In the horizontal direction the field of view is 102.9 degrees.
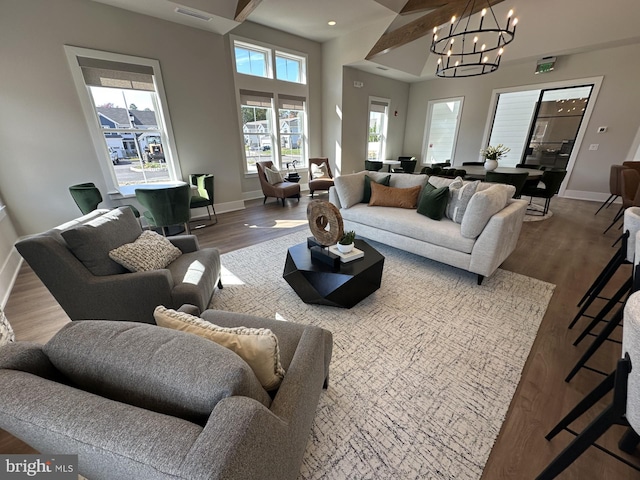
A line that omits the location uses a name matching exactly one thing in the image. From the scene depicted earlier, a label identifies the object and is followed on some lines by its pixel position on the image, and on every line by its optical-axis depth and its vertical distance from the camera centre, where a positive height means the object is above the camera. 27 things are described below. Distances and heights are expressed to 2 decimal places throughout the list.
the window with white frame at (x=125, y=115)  3.47 +0.38
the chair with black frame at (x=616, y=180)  3.93 -0.65
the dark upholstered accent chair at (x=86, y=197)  3.29 -0.66
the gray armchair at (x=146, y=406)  0.53 -0.58
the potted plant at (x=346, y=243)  2.23 -0.84
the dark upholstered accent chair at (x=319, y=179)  5.76 -0.85
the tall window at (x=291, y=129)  5.97 +0.26
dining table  4.44 -0.60
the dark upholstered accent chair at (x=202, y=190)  4.25 -0.78
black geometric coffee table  2.07 -1.09
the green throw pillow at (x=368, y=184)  3.58 -0.59
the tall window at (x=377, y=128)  7.10 +0.31
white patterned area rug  1.21 -1.38
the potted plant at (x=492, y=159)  4.80 -0.38
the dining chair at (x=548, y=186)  4.18 -0.76
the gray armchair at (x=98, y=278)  1.51 -0.81
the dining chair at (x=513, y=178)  4.02 -0.61
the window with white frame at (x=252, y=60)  5.08 +1.57
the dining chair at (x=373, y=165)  6.18 -0.59
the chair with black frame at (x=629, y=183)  3.59 -0.62
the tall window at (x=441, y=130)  7.17 +0.25
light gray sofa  2.38 -0.90
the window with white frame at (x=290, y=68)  5.67 +1.56
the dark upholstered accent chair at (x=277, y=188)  5.21 -0.91
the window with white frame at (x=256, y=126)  5.41 +0.31
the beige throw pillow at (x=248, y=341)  0.85 -0.62
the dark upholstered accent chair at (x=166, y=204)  3.26 -0.77
